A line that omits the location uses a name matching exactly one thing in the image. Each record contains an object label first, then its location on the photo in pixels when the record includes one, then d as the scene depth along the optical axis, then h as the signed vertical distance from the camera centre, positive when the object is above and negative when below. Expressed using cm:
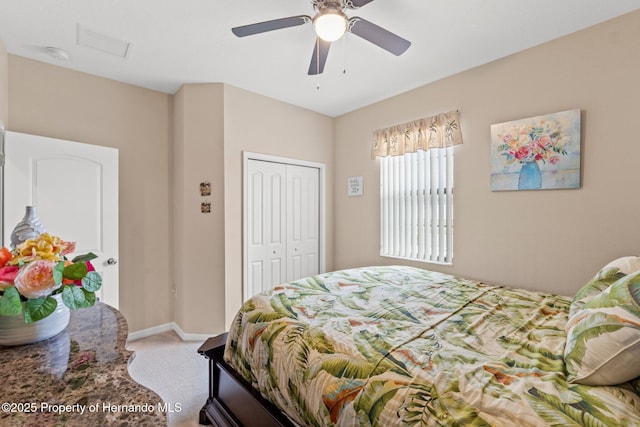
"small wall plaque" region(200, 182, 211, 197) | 306 +25
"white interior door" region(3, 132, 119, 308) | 223 +18
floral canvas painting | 217 +48
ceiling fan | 156 +110
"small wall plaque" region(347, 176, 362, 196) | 380 +36
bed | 92 -61
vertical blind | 294 +28
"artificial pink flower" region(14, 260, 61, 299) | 86 -20
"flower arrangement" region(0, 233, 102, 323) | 86 -21
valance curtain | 284 +84
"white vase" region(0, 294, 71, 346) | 91 -38
